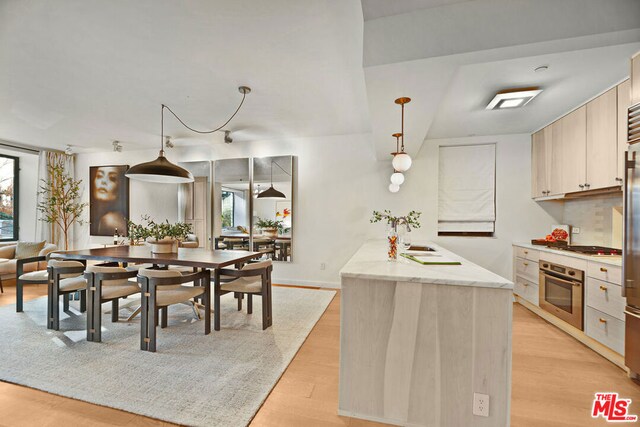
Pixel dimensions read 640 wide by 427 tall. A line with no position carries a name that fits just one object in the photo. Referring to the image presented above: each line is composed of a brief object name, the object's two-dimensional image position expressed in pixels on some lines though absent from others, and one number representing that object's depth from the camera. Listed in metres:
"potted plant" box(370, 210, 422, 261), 2.14
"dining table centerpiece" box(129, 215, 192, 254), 3.30
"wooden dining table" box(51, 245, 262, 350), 2.73
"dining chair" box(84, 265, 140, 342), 2.62
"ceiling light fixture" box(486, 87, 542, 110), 2.60
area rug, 1.81
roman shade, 4.32
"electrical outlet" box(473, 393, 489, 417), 1.50
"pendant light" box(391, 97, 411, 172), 2.45
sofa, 4.30
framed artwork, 5.98
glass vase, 2.14
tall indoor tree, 5.62
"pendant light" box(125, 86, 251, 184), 3.12
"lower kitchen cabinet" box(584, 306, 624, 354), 2.28
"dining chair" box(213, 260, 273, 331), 2.90
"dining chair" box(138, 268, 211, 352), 2.46
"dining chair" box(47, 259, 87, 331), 2.88
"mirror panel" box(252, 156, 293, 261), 5.00
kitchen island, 1.49
